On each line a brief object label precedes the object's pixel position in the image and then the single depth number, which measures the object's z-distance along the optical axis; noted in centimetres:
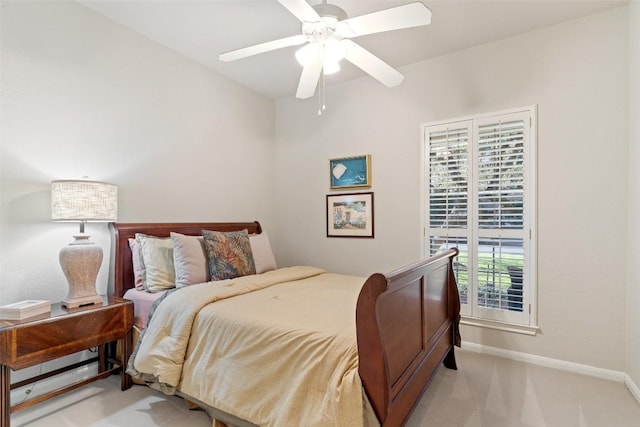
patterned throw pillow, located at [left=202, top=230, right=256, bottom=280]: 273
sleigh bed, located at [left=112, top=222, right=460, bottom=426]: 137
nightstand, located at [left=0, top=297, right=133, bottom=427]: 176
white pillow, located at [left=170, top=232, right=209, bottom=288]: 259
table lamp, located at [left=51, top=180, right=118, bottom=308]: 213
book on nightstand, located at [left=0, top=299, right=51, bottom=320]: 185
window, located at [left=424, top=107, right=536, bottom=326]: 280
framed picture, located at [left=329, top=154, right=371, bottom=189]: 363
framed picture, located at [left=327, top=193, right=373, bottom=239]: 363
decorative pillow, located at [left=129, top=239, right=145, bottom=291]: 264
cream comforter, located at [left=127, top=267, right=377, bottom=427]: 145
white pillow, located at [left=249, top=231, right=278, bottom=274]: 315
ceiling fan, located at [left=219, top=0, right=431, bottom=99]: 170
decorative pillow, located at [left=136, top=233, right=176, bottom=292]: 257
